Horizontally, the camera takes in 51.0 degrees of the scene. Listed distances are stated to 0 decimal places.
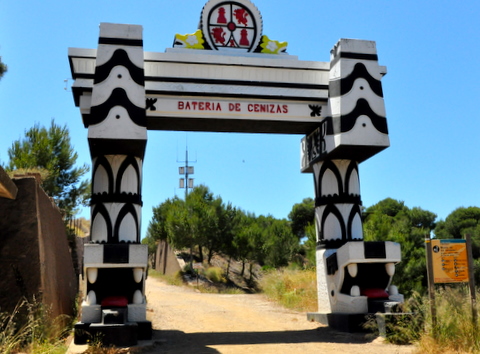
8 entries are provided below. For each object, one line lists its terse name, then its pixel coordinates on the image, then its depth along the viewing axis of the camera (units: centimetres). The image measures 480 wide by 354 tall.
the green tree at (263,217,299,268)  3356
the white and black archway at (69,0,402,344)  1064
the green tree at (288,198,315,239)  5231
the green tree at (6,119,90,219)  2109
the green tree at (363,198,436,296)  2134
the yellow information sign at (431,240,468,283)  854
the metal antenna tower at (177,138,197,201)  4488
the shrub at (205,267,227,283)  3188
